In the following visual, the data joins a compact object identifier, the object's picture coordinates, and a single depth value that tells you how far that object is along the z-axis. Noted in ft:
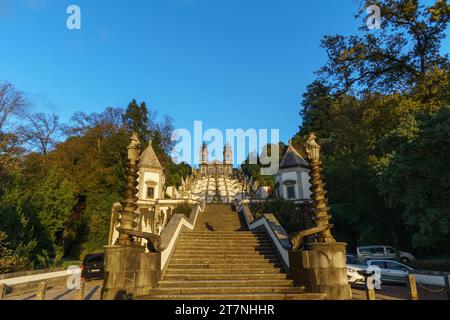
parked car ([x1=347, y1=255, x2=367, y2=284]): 44.96
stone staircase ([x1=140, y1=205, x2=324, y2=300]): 25.04
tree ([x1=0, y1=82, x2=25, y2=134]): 67.69
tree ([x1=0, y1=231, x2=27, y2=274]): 41.07
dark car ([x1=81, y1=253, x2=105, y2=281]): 47.32
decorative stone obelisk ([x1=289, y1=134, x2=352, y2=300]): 25.58
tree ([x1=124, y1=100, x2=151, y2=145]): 160.41
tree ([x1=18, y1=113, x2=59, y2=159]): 95.66
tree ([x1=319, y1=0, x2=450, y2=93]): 42.50
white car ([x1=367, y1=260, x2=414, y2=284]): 46.32
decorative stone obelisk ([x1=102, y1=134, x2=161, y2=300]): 24.49
